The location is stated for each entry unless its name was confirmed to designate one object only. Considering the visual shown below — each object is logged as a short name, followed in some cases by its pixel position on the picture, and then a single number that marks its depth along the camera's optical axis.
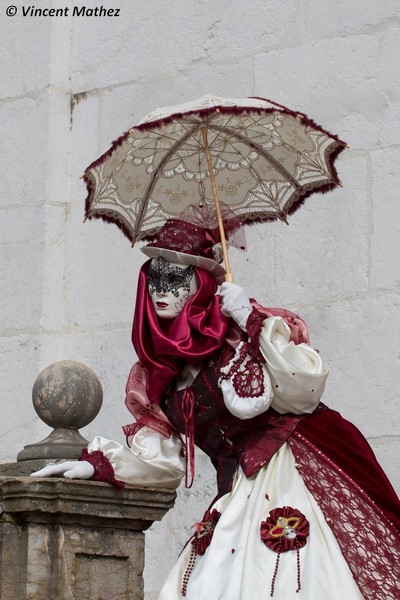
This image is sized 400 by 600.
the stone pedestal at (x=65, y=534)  8.43
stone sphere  9.08
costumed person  7.84
